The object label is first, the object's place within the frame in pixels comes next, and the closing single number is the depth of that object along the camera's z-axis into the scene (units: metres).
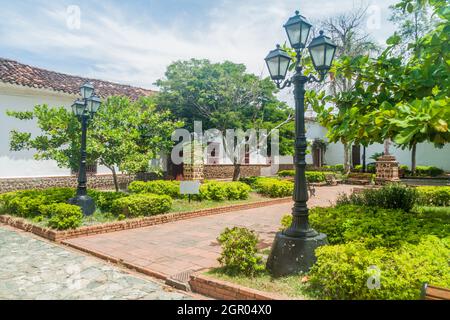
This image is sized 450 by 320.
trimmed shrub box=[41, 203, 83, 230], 7.36
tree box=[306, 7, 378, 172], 5.57
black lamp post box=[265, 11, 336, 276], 4.59
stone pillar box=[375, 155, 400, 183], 19.39
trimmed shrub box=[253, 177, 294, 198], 14.19
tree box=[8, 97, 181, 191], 9.48
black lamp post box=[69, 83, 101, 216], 8.79
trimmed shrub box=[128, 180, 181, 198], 12.15
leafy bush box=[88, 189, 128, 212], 9.52
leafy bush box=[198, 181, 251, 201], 12.02
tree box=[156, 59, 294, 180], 15.00
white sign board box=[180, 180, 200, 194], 10.95
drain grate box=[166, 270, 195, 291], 4.58
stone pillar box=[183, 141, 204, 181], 14.63
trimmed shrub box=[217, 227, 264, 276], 4.64
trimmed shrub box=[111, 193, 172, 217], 8.85
